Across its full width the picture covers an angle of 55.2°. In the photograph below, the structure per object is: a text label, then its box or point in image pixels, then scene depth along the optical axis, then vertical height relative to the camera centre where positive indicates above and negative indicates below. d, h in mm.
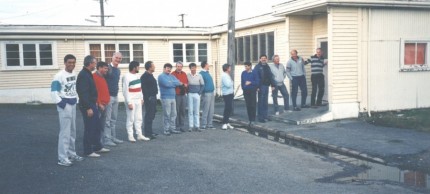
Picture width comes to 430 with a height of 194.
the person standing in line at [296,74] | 13523 -1
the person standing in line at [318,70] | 13203 +124
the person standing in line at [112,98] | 9438 -538
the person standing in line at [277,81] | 13176 -221
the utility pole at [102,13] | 39750 +5991
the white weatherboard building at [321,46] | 12594 +1154
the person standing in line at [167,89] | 10680 -374
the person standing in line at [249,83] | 12109 -274
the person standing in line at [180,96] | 11219 -612
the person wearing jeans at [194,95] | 11398 -573
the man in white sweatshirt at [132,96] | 9797 -508
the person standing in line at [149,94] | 10297 -487
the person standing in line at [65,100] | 7445 -466
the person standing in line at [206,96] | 11609 -614
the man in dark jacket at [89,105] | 7816 -573
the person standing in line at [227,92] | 11797 -512
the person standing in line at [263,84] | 12445 -306
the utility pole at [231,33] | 14500 +1446
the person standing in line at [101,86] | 8532 -234
